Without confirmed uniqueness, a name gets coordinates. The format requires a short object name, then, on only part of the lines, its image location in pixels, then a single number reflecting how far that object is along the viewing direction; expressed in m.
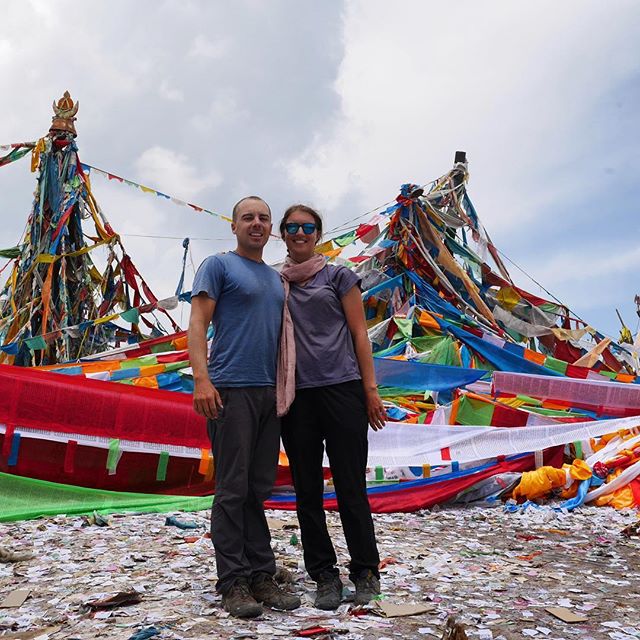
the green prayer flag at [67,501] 5.09
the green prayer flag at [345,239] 11.29
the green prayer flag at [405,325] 10.07
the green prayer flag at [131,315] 10.13
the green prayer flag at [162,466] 5.61
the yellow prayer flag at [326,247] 11.00
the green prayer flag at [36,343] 9.70
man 3.10
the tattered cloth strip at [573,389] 7.80
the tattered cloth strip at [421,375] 8.14
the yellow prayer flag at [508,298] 11.88
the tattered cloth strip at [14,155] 12.44
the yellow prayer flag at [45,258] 12.17
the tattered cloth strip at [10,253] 12.97
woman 3.22
